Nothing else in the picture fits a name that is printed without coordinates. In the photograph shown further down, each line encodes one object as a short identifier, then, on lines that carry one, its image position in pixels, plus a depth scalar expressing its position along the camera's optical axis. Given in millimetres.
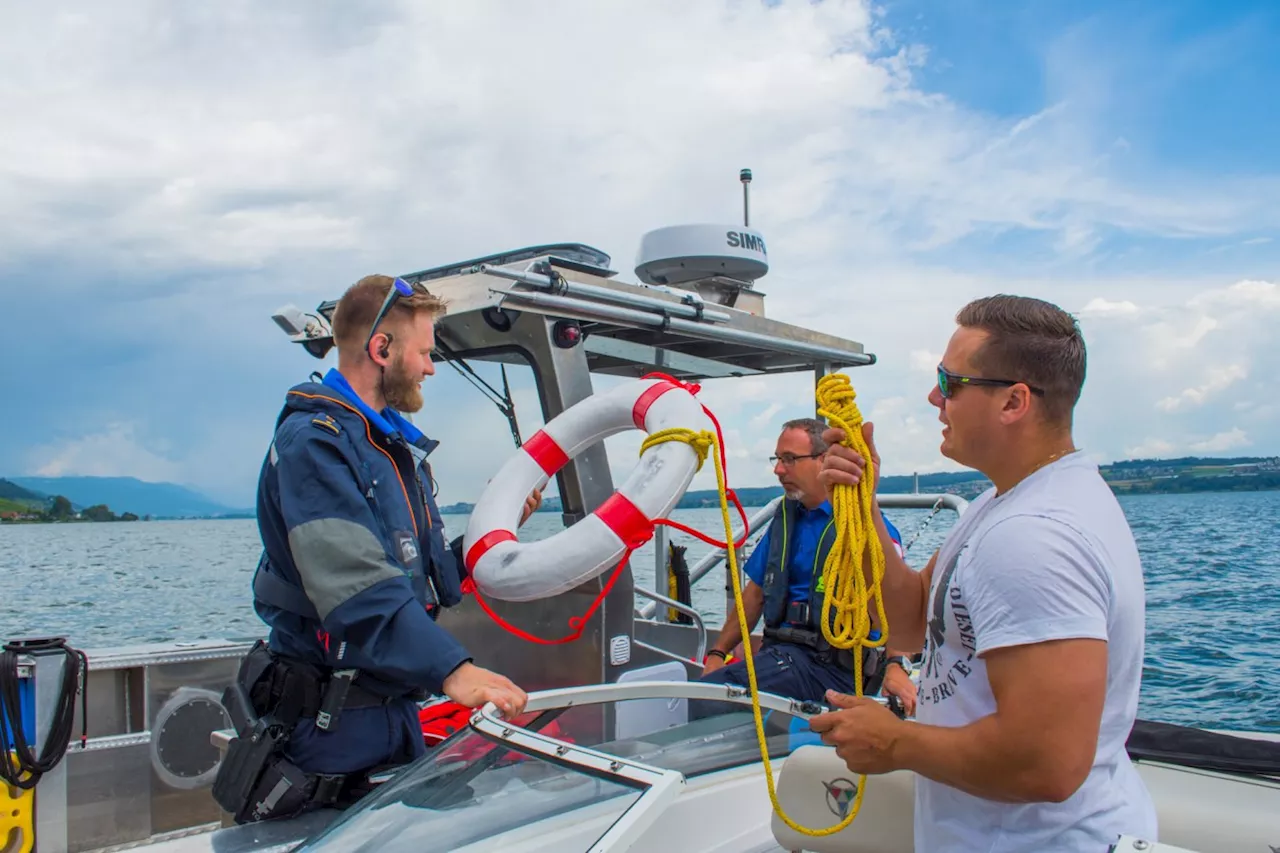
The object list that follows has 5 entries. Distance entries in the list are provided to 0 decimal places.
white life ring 2809
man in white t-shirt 1253
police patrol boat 1893
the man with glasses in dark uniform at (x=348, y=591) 2070
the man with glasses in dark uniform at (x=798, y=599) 3615
